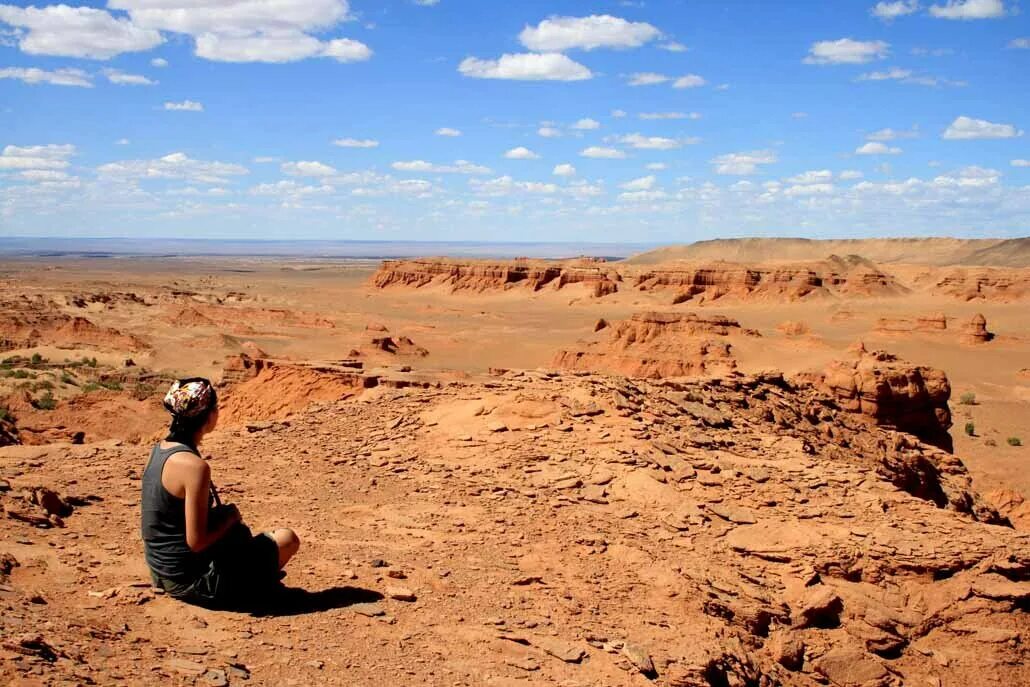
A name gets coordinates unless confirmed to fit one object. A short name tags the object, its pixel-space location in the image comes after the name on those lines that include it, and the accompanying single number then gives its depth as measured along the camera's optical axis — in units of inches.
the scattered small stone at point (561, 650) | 217.9
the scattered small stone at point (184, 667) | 172.5
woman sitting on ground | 202.1
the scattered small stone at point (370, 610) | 225.1
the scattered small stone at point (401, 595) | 240.5
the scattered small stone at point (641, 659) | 217.6
